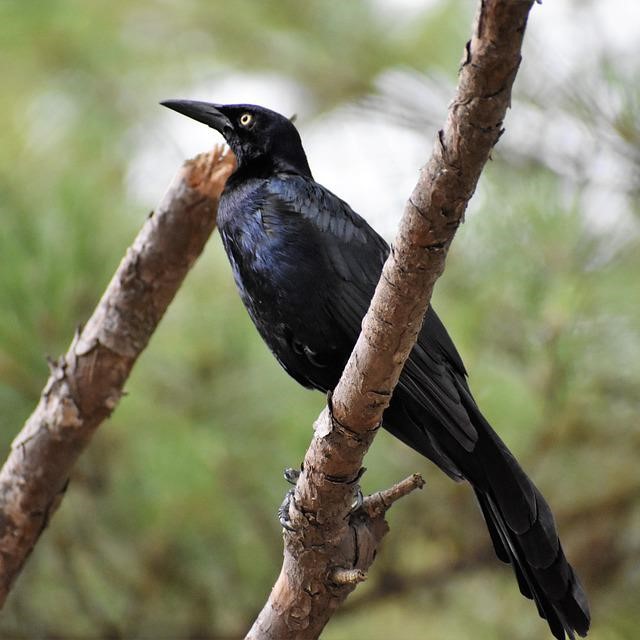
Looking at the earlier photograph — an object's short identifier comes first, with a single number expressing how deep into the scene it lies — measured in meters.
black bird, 4.45
